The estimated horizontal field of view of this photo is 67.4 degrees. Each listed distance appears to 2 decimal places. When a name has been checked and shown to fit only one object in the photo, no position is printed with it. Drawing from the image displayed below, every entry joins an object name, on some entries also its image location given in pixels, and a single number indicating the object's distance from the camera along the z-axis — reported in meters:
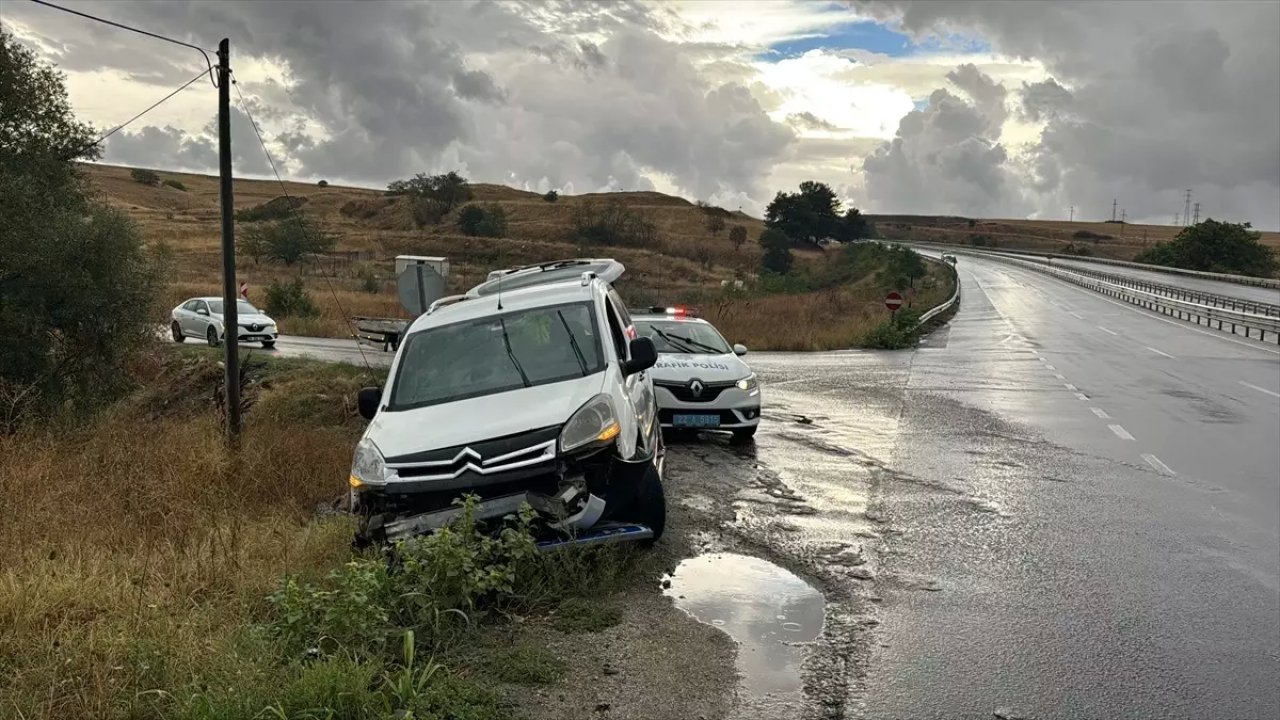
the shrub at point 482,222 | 102.44
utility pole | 11.75
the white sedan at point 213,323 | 28.69
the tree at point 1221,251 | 77.12
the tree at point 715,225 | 123.38
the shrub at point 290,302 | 40.22
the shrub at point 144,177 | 131.88
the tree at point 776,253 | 89.75
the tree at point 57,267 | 17.08
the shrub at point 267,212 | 94.38
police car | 12.46
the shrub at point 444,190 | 115.44
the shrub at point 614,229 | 100.06
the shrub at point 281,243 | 71.44
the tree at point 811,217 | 113.62
